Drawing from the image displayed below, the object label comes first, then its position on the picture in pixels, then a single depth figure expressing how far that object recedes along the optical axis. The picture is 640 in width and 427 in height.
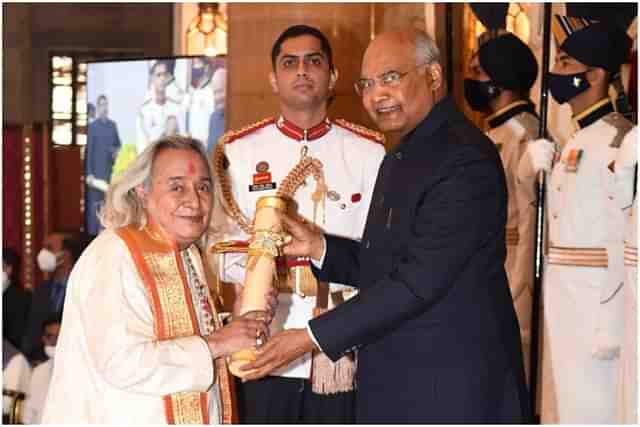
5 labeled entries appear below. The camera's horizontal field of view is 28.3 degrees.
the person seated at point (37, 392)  6.67
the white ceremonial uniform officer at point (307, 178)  4.58
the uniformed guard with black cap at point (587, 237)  5.79
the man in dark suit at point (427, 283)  3.55
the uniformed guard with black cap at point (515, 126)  7.09
